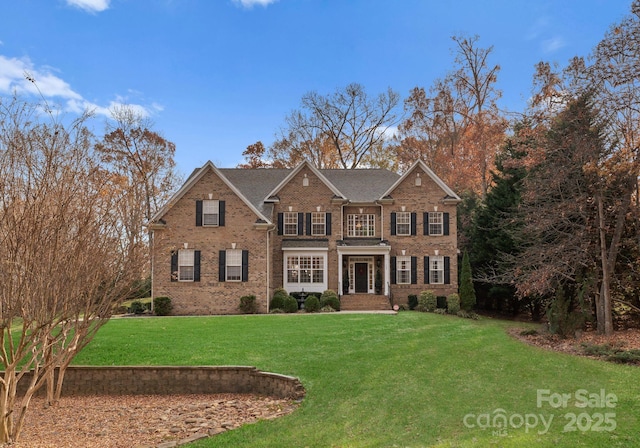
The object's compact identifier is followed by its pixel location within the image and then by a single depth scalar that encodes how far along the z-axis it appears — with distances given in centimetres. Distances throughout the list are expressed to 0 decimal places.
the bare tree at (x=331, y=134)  4056
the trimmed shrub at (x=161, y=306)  2427
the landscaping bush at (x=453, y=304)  2455
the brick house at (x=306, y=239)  2486
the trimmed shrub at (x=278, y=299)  2469
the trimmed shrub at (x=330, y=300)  2472
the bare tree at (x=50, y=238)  758
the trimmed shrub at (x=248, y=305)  2423
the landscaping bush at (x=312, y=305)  2431
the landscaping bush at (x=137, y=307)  2477
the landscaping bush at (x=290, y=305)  2448
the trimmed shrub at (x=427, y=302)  2515
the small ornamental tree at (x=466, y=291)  2472
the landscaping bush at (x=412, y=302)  2570
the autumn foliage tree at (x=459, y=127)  3372
